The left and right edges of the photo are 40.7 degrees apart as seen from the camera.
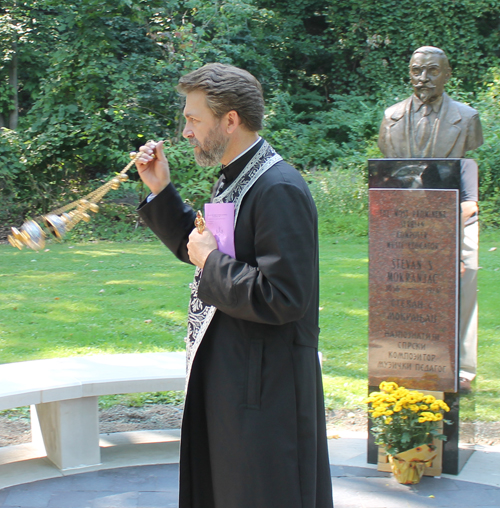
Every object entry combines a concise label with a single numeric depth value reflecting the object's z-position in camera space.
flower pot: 3.46
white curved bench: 3.53
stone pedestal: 3.49
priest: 1.92
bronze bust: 3.96
